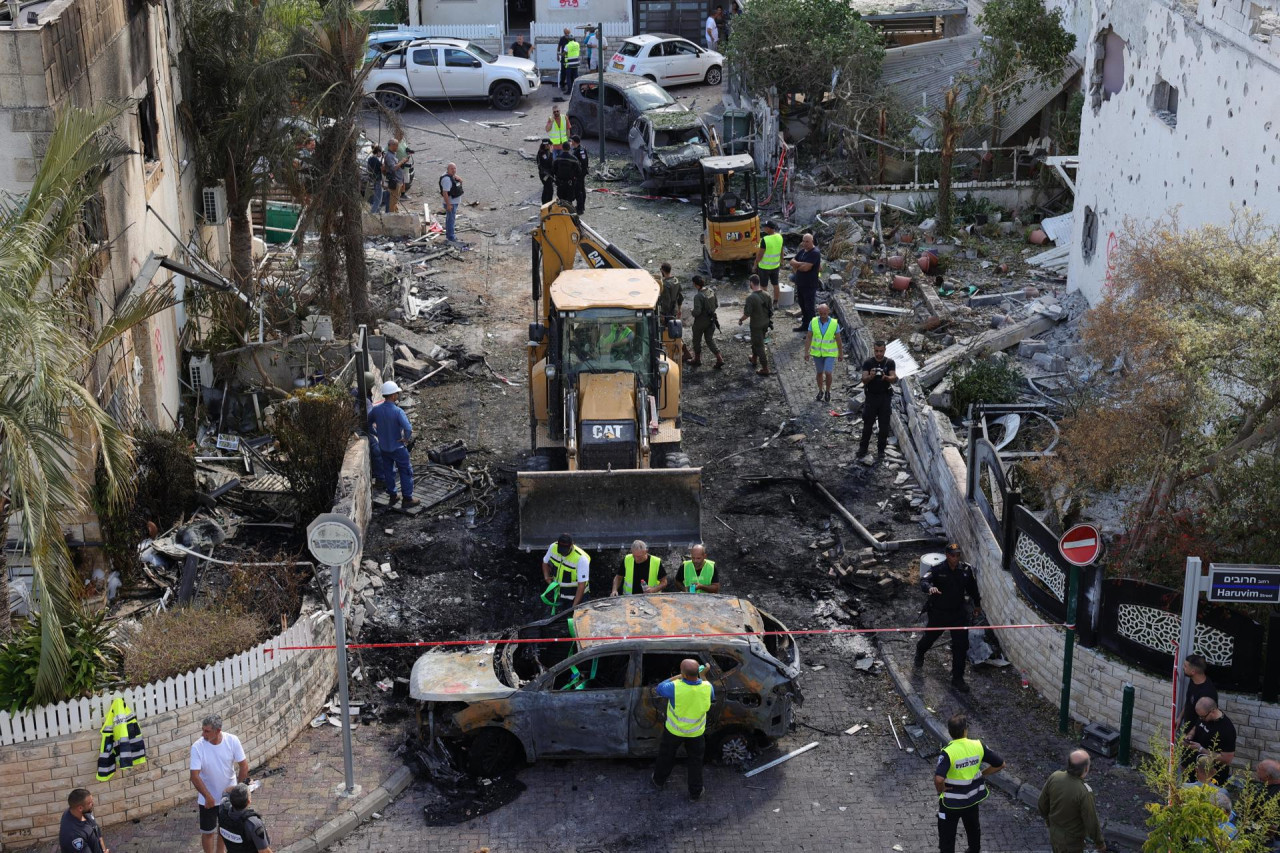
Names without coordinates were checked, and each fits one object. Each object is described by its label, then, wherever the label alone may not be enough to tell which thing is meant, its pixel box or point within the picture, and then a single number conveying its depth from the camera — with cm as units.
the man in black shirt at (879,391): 1628
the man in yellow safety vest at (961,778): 995
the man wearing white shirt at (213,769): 1007
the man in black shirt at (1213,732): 1024
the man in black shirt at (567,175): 2320
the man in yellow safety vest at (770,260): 2056
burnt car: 1120
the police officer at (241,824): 955
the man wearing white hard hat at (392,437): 1518
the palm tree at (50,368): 934
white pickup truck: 3072
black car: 2856
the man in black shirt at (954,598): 1230
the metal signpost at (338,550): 1074
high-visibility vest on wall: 1034
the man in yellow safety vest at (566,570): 1284
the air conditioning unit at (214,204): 1920
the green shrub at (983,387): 1727
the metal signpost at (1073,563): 1127
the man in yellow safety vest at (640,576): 1288
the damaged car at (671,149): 2611
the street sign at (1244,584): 1050
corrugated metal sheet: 2756
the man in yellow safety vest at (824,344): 1756
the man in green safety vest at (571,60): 3222
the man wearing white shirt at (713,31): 3466
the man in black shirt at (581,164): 2373
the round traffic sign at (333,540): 1073
